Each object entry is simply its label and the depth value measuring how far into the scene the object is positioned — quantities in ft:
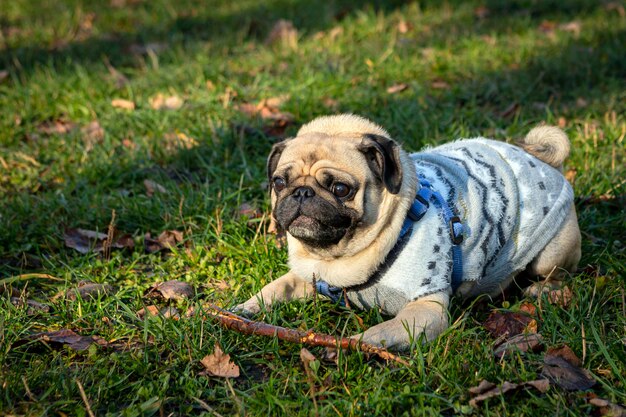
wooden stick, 11.24
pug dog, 12.16
